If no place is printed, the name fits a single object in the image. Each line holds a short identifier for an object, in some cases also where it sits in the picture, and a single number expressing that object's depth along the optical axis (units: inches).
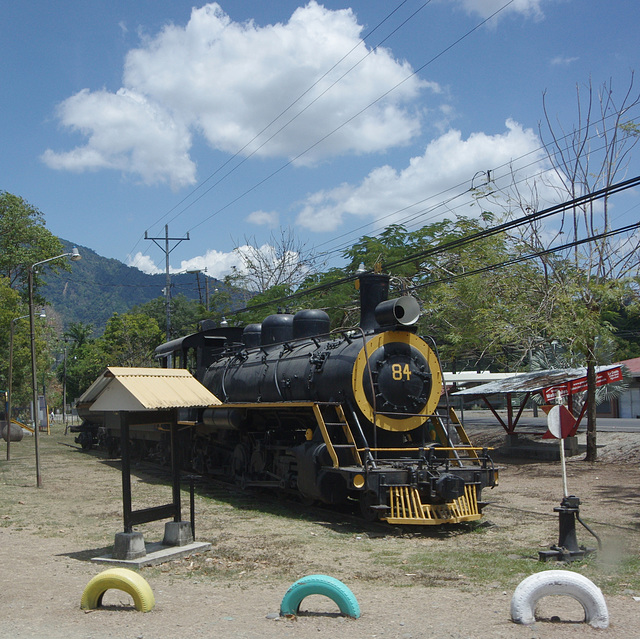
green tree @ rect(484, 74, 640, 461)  704.4
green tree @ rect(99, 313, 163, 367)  2011.6
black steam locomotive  392.5
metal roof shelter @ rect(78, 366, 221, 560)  331.9
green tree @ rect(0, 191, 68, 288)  1456.7
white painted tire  224.2
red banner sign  794.2
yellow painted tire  246.2
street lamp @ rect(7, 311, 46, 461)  938.1
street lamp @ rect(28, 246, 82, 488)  630.1
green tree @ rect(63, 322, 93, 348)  3395.7
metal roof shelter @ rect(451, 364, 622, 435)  792.3
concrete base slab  320.5
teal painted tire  234.4
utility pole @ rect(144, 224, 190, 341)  1530.5
